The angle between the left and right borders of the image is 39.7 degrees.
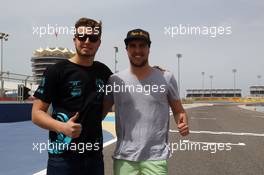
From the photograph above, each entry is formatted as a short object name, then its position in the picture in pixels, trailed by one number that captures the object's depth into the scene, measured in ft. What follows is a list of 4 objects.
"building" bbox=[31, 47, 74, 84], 429.79
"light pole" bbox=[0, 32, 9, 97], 66.21
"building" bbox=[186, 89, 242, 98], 507.71
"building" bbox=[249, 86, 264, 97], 515.50
